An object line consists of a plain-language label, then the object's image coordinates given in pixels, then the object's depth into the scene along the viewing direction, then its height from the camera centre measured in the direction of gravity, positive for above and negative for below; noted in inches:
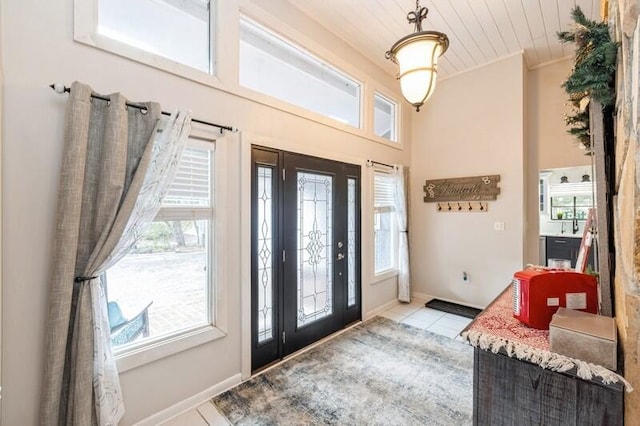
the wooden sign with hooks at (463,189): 149.1 +14.1
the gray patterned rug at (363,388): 77.3 -55.6
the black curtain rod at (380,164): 143.7 +27.9
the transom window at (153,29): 65.6 +51.4
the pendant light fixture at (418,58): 69.7 +40.7
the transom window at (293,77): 99.7 +58.6
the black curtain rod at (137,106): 59.9 +27.7
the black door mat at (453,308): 148.8 -53.3
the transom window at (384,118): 158.2 +57.7
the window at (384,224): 155.0 -5.8
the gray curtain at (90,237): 57.8 -4.4
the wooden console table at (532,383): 37.1 -25.3
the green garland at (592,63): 44.3 +24.5
